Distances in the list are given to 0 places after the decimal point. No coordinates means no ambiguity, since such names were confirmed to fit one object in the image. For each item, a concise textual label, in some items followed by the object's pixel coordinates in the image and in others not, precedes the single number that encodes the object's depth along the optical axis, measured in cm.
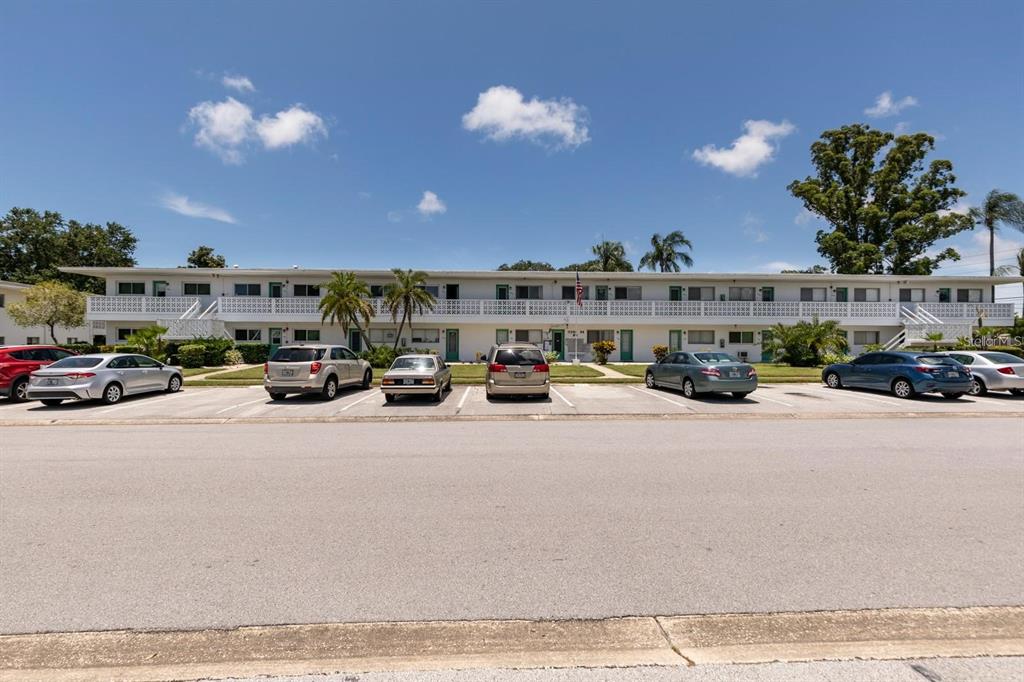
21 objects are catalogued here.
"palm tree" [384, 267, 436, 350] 2788
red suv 1430
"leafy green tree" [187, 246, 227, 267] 5953
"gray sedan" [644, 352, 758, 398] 1460
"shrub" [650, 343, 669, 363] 2966
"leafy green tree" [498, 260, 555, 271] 7041
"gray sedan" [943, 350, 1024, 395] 1549
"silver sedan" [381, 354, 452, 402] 1398
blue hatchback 1452
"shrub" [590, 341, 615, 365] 2967
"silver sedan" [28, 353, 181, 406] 1305
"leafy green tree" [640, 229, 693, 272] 4231
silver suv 1427
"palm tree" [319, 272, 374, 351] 2669
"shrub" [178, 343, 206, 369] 2503
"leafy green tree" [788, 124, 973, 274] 4056
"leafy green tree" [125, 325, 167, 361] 2312
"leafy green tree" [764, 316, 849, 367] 2614
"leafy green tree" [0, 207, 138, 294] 5331
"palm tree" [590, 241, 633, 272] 4395
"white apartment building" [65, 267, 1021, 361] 3064
